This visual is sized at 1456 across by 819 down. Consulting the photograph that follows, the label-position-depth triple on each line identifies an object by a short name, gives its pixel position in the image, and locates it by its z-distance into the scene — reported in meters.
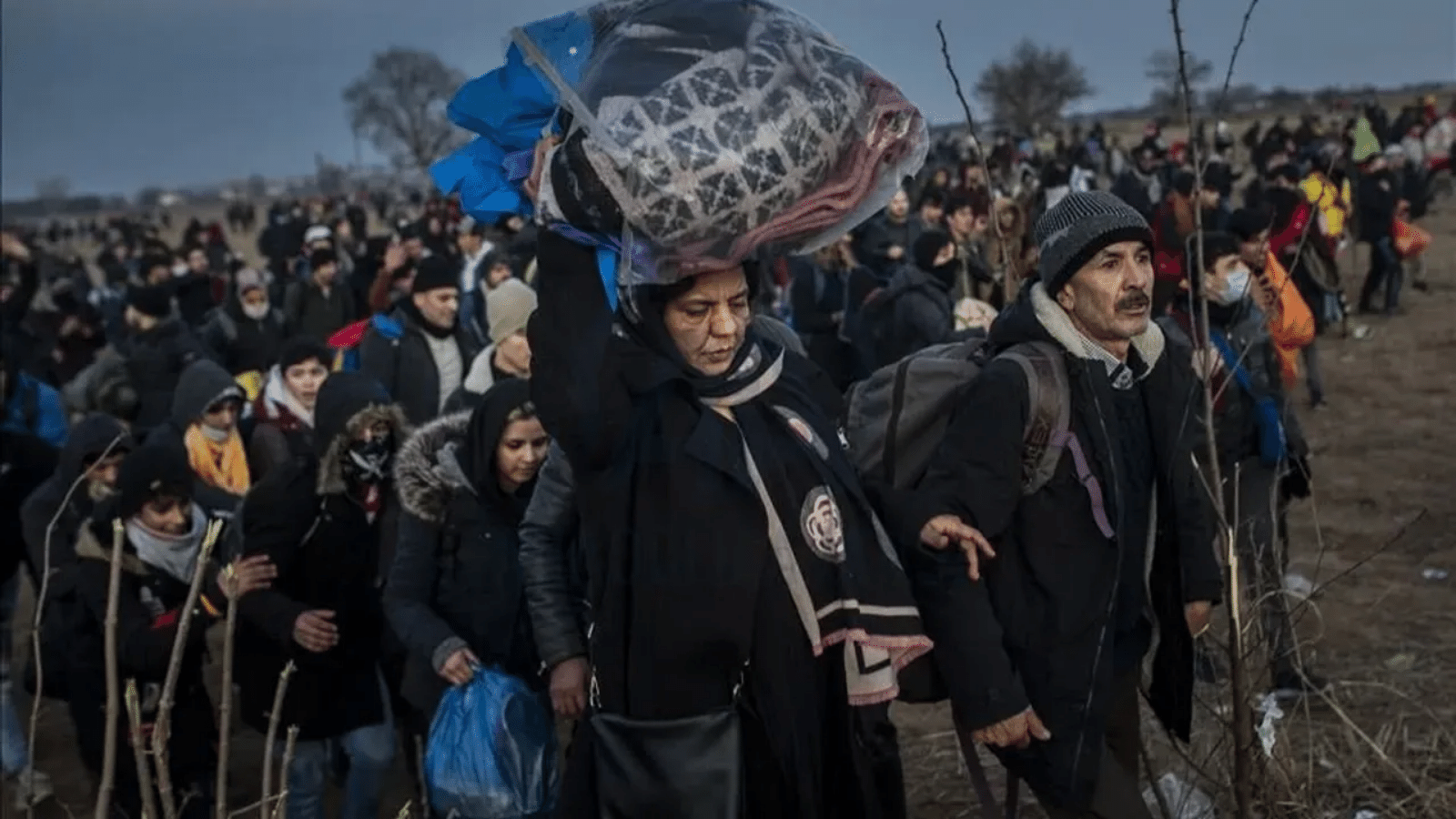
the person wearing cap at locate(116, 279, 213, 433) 7.40
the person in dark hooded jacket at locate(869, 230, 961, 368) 6.97
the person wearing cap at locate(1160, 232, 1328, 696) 4.91
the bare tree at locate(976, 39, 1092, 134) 49.25
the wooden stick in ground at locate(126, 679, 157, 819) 1.89
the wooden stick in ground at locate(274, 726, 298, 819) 2.12
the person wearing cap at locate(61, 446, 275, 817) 3.93
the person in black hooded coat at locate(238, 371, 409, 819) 3.95
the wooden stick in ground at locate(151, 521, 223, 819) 1.95
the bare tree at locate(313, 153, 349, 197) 118.49
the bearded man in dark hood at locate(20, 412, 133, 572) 4.98
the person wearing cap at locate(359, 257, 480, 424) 6.77
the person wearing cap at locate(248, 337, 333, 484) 6.21
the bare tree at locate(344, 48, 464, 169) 85.62
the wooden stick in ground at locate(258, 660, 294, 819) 2.02
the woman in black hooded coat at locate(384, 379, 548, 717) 3.45
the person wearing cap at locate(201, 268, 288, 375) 9.07
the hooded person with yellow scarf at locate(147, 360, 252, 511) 5.98
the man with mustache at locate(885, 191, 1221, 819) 2.72
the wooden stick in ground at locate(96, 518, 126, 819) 1.87
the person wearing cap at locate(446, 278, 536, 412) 5.06
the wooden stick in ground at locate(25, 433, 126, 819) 2.13
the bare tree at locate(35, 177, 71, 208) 134.73
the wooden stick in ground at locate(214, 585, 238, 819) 2.05
